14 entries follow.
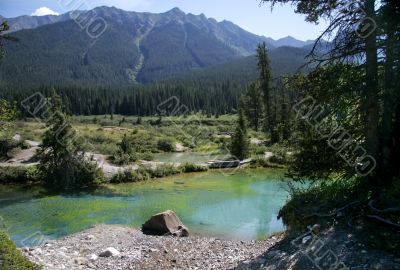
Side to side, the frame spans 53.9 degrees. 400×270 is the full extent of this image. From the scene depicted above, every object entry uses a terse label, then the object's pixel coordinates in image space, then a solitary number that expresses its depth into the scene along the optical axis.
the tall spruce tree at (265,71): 58.30
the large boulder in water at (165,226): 18.98
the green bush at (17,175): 35.19
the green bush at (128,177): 35.44
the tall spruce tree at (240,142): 45.28
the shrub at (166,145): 61.47
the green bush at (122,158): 41.34
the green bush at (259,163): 42.59
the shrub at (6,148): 40.67
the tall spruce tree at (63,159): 33.03
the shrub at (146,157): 46.27
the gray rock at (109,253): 15.17
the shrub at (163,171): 37.91
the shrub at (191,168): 40.88
